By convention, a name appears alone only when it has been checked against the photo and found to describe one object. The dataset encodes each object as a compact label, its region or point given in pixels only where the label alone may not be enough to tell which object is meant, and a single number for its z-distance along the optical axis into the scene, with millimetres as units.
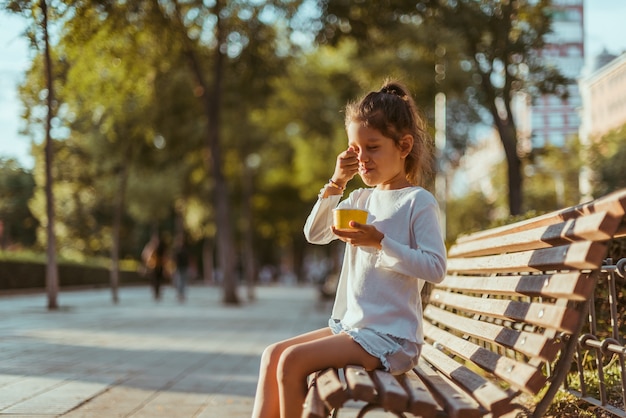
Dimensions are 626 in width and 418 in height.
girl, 3426
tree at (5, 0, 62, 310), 15171
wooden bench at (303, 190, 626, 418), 2918
